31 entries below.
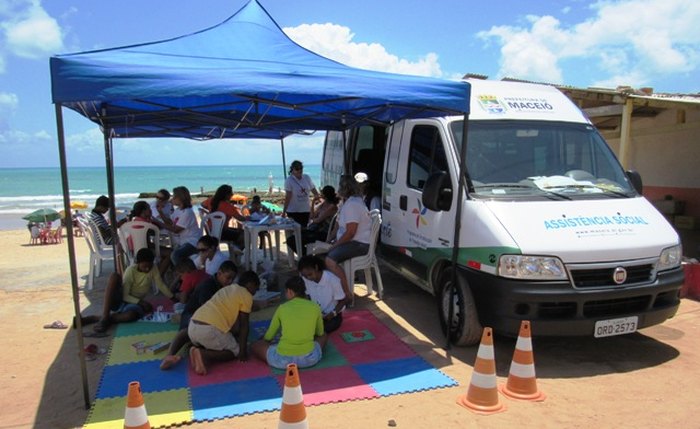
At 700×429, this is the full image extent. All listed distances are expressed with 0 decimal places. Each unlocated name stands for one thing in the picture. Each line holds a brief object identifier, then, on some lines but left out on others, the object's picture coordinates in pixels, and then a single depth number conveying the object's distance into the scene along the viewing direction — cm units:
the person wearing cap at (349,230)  582
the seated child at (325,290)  504
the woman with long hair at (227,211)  783
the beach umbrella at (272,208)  1036
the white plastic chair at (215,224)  754
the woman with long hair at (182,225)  706
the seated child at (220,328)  422
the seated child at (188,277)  566
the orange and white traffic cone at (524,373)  372
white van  397
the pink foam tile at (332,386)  379
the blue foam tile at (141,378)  392
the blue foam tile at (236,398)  357
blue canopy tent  346
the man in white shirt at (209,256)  591
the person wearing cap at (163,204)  797
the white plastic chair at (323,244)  664
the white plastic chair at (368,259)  596
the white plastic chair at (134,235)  686
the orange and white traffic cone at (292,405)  271
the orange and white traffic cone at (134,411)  268
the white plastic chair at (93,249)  717
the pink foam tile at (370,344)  458
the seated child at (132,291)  549
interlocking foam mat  360
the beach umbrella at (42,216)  1302
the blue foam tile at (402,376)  397
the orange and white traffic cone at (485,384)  355
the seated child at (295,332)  416
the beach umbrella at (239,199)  1388
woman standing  884
